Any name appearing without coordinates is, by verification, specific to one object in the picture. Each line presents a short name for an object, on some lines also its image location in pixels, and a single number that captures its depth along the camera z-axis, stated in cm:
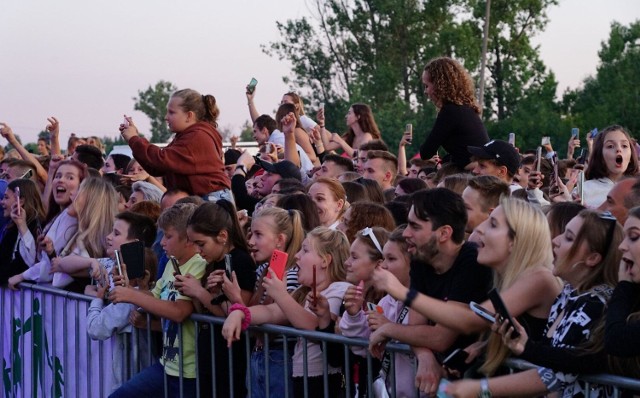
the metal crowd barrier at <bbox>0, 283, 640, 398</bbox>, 618
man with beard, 480
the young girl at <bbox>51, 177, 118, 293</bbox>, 801
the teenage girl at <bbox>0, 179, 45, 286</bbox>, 884
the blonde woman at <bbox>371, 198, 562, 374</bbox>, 464
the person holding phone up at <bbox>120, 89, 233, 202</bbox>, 857
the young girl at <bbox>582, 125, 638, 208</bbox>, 764
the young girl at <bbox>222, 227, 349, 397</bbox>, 563
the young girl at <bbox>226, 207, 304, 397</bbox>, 629
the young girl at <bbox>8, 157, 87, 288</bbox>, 835
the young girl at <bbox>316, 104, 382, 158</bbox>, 1230
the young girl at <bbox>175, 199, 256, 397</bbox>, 621
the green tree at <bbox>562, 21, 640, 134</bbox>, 4122
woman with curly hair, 880
